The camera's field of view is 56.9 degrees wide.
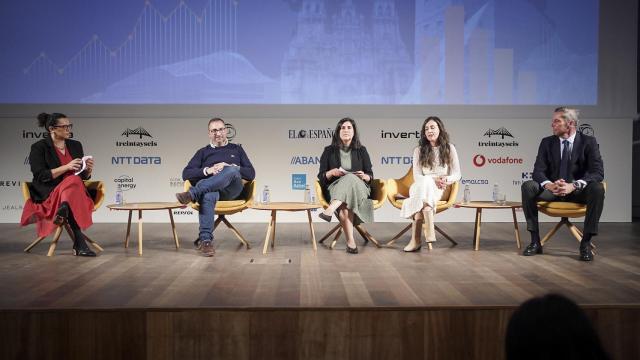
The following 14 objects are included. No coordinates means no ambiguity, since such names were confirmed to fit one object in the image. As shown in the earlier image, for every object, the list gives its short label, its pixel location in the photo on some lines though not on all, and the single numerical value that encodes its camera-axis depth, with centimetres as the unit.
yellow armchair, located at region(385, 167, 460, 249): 477
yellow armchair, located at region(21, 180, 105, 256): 438
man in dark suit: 431
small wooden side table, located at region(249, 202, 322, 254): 461
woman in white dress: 454
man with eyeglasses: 448
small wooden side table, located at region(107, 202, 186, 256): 454
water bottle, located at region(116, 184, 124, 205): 489
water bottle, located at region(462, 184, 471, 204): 522
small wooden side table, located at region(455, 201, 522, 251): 471
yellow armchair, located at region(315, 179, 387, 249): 487
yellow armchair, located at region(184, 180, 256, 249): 467
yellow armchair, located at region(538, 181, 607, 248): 431
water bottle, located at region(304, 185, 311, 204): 509
